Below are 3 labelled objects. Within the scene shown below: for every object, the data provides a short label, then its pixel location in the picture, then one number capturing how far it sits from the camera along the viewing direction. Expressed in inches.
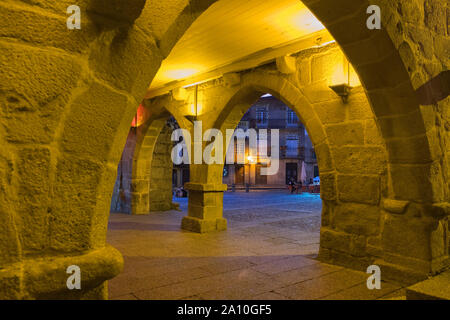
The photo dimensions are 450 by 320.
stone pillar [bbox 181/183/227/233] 210.4
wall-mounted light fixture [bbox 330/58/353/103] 132.7
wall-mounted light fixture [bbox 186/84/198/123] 223.0
